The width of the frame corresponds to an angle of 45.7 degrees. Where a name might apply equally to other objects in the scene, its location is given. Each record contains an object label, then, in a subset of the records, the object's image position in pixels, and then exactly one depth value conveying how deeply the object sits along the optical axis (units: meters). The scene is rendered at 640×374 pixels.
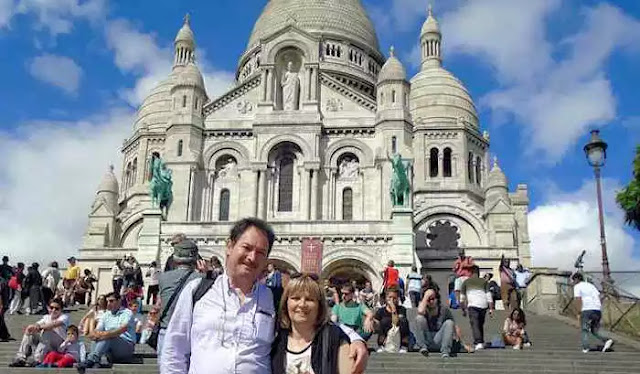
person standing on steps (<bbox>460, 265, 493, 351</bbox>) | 14.28
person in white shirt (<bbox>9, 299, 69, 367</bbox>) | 12.43
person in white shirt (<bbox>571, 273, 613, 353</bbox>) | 14.02
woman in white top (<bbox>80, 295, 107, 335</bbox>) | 12.62
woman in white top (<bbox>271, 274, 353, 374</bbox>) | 4.34
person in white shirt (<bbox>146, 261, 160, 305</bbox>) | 20.58
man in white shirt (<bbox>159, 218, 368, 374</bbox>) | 4.30
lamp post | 19.16
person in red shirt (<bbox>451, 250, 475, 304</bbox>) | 18.88
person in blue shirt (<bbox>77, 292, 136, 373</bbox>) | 11.93
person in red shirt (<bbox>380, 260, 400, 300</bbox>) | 20.48
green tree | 25.23
